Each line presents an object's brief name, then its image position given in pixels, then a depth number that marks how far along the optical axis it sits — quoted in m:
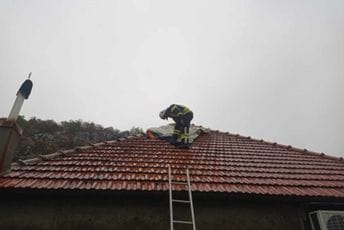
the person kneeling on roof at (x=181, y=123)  7.21
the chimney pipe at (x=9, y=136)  4.44
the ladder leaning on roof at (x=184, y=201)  3.70
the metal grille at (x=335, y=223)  4.12
